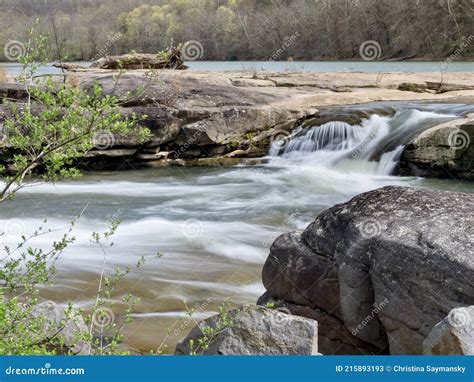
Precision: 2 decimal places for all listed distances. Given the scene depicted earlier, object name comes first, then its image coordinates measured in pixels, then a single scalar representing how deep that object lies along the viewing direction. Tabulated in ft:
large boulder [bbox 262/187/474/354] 13.96
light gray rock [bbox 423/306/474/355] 11.27
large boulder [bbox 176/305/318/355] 12.12
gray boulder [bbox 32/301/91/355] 13.20
